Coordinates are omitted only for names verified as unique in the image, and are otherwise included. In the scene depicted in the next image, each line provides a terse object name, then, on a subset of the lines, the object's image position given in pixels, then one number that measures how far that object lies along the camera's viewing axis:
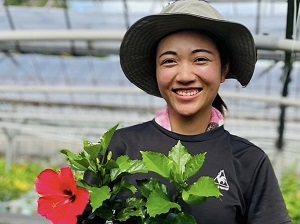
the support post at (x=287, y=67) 5.41
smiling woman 1.73
